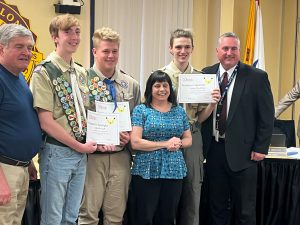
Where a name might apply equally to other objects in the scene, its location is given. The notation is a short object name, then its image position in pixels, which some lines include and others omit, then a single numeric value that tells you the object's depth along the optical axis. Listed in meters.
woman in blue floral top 2.89
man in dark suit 3.17
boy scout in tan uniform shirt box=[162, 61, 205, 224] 3.15
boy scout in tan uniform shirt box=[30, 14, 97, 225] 2.38
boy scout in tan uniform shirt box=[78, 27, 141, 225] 2.74
